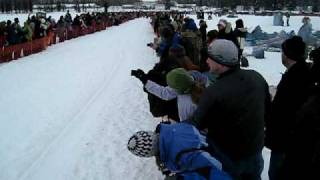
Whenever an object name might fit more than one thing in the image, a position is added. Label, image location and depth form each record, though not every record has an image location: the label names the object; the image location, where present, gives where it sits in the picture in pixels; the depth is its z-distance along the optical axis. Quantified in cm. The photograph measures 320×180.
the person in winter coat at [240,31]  841
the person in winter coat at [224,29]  565
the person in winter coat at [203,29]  975
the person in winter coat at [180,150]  187
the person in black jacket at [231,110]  234
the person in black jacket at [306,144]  233
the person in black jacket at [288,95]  300
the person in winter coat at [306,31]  1310
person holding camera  288
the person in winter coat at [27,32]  1428
